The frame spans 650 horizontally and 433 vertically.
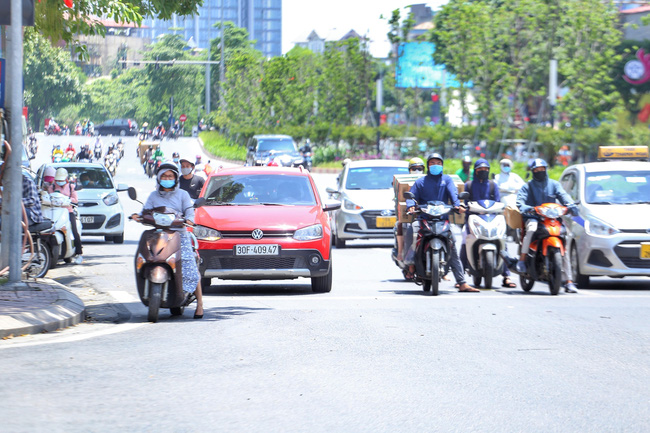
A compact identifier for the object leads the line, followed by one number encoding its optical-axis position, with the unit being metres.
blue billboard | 76.56
